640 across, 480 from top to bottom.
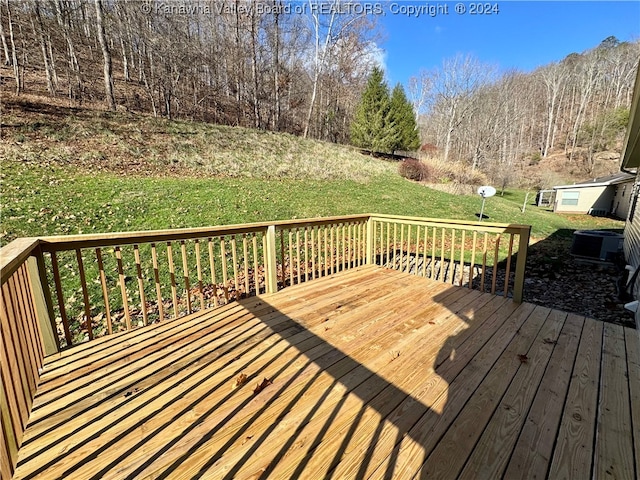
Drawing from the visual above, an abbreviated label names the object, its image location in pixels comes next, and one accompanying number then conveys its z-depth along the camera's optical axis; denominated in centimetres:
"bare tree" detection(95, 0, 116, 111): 1095
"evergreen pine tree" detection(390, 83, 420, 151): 1911
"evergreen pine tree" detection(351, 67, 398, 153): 1848
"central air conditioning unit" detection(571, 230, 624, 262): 633
